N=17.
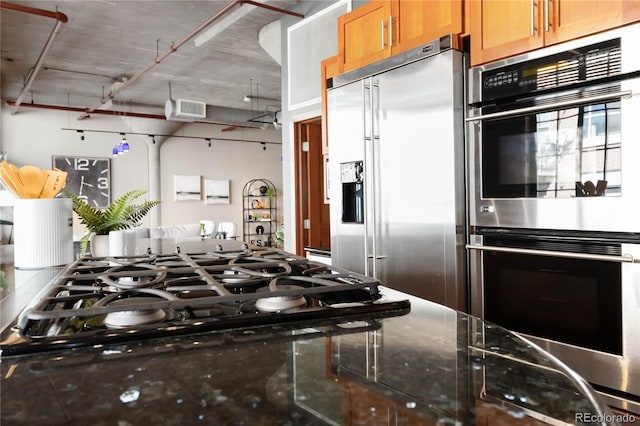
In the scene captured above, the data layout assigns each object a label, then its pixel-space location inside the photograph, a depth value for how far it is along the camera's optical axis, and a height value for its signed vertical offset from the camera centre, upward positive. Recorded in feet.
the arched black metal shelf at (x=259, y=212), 35.40 -0.71
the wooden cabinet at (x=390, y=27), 7.22 +2.89
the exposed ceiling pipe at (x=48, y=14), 13.34 +5.52
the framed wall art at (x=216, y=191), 33.86 +0.88
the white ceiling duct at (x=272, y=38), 15.66 +5.56
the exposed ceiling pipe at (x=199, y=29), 12.95 +5.38
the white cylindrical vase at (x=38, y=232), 5.45 -0.30
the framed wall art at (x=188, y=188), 32.68 +1.10
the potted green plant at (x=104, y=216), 6.68 -0.15
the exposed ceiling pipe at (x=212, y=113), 25.86 +5.26
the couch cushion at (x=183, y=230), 21.31 -1.24
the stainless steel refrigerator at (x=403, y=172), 6.92 +0.47
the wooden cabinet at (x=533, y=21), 5.39 +2.17
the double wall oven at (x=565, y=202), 5.24 -0.06
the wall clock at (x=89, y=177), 29.17 +1.80
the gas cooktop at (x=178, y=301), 2.27 -0.56
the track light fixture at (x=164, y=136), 29.43 +4.62
